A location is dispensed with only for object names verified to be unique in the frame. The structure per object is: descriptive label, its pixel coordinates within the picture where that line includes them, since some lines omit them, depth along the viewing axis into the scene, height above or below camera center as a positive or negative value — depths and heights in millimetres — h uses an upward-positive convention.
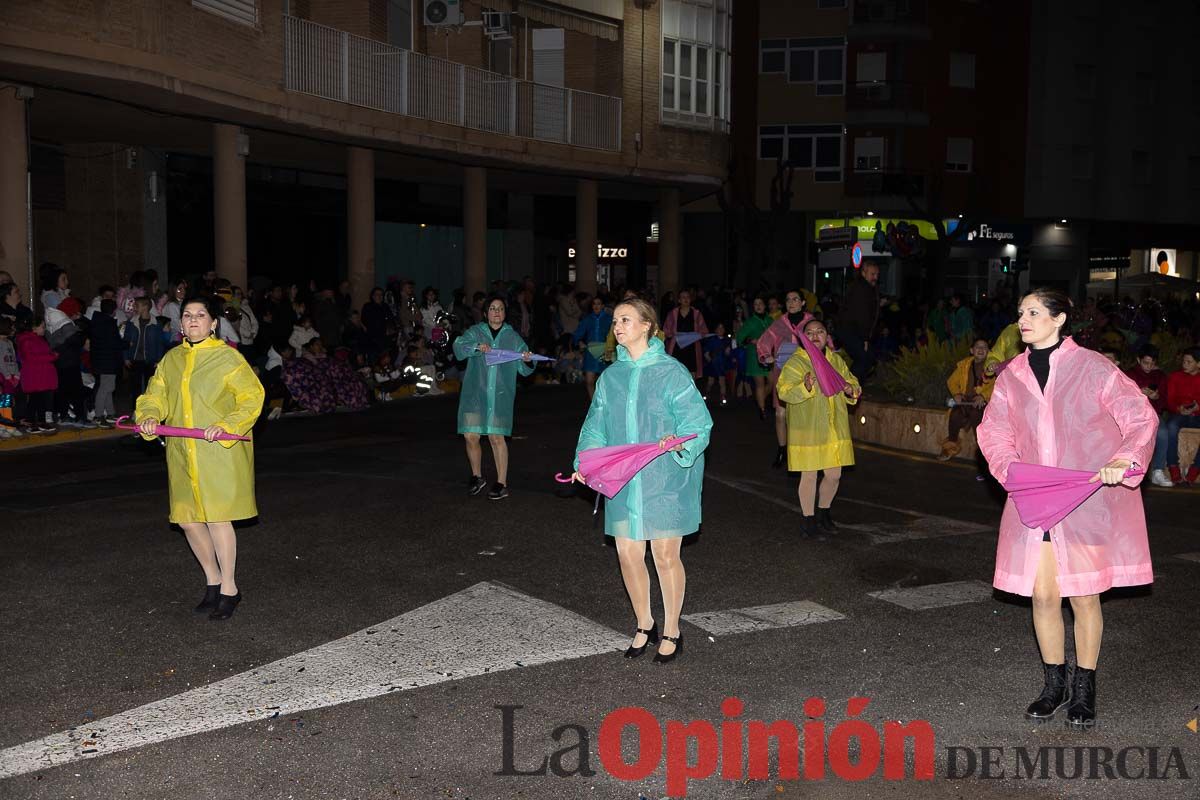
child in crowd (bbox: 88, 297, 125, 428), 15789 -1026
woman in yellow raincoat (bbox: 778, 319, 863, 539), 9688 -1126
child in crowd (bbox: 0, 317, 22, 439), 14367 -1300
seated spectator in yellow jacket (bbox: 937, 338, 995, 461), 13648 -1166
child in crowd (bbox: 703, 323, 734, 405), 20422 -1302
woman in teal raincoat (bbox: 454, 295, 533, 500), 11344 -1037
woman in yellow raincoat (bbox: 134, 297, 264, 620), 7312 -880
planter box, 15148 -1832
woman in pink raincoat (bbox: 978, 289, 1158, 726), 5727 -965
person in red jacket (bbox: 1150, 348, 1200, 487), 13125 -1414
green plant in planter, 15953 -1187
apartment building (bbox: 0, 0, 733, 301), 18328 +2596
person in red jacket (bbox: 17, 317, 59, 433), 14711 -1207
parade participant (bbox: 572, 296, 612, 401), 16734 -774
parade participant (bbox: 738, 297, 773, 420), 17703 -781
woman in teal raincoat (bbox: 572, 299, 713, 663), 6598 -888
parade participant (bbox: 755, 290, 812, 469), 13430 -775
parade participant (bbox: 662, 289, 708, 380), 17391 -607
